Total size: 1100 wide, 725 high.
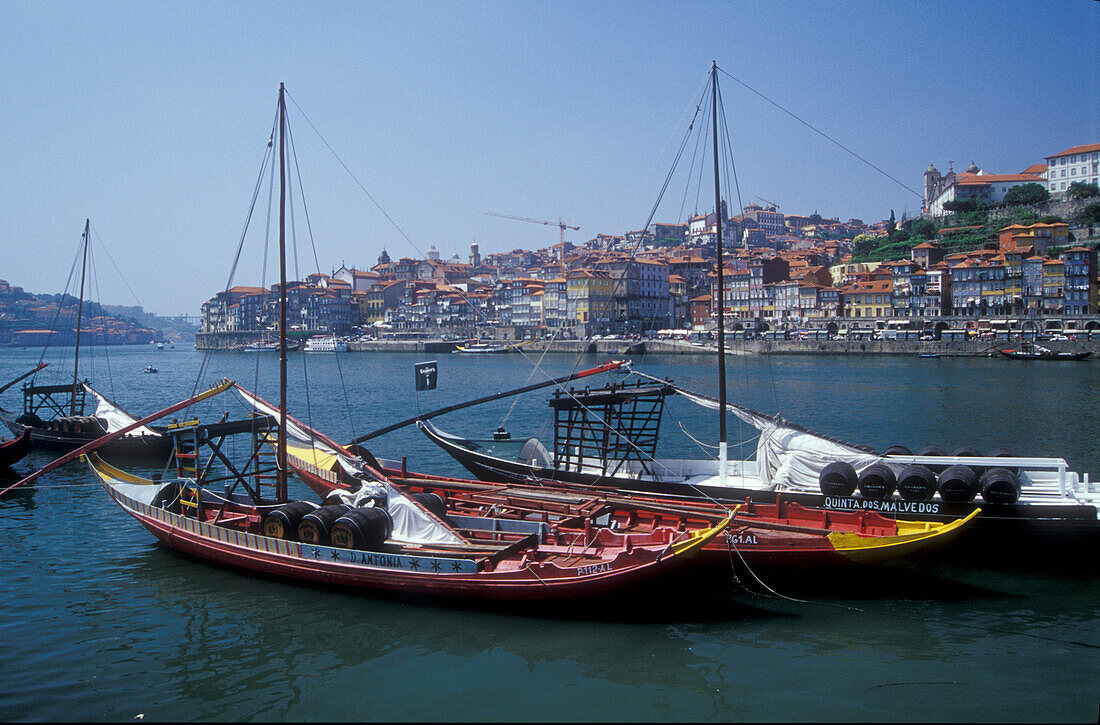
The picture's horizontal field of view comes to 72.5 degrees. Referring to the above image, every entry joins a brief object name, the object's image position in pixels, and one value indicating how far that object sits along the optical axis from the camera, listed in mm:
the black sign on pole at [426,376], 15520
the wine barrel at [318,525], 11648
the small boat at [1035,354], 62500
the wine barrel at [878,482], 12883
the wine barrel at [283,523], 11961
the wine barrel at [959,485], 12430
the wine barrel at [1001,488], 12227
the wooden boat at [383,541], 10250
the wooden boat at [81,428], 23797
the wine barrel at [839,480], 13219
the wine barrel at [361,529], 11383
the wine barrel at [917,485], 12695
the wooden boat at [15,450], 20875
